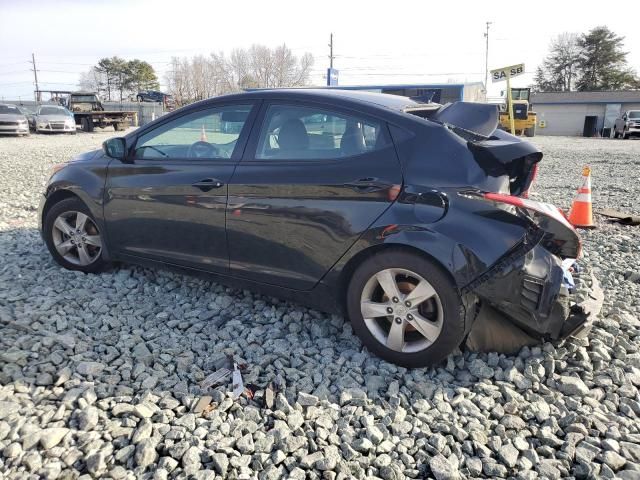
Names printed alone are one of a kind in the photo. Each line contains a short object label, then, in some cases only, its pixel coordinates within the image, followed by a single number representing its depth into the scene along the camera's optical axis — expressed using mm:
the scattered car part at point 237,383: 2887
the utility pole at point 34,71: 84850
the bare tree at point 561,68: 67125
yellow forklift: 31641
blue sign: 45316
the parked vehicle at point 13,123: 24281
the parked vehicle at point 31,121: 27725
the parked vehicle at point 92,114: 30281
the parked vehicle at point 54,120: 26391
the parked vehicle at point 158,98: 44803
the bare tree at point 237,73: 68438
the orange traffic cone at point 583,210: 6543
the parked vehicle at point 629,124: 34344
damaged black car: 2982
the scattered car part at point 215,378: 2941
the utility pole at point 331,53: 68438
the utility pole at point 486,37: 69550
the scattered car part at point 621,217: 6960
